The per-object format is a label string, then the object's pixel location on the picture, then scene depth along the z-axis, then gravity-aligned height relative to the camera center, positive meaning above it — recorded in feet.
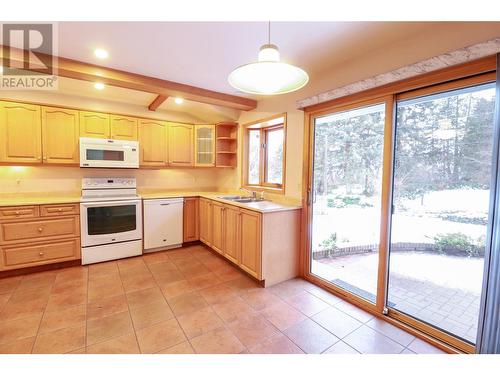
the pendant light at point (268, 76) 3.91 +1.88
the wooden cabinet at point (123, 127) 11.46 +2.23
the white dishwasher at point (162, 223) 11.74 -2.67
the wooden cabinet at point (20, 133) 9.30 +1.51
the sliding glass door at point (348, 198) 7.33 -0.78
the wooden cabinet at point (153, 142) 12.24 +1.63
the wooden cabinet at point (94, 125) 10.78 +2.21
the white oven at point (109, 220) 10.27 -2.25
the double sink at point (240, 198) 11.31 -1.26
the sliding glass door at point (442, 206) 5.30 -0.73
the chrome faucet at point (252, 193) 11.95 -1.00
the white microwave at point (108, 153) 10.57 +0.87
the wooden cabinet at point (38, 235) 8.97 -2.65
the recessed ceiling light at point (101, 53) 6.97 +3.64
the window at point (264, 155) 11.41 +1.02
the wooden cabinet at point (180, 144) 13.10 +1.65
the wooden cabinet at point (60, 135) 10.05 +1.58
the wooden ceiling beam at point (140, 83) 7.51 +3.38
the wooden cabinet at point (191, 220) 12.85 -2.64
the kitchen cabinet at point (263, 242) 8.58 -2.69
